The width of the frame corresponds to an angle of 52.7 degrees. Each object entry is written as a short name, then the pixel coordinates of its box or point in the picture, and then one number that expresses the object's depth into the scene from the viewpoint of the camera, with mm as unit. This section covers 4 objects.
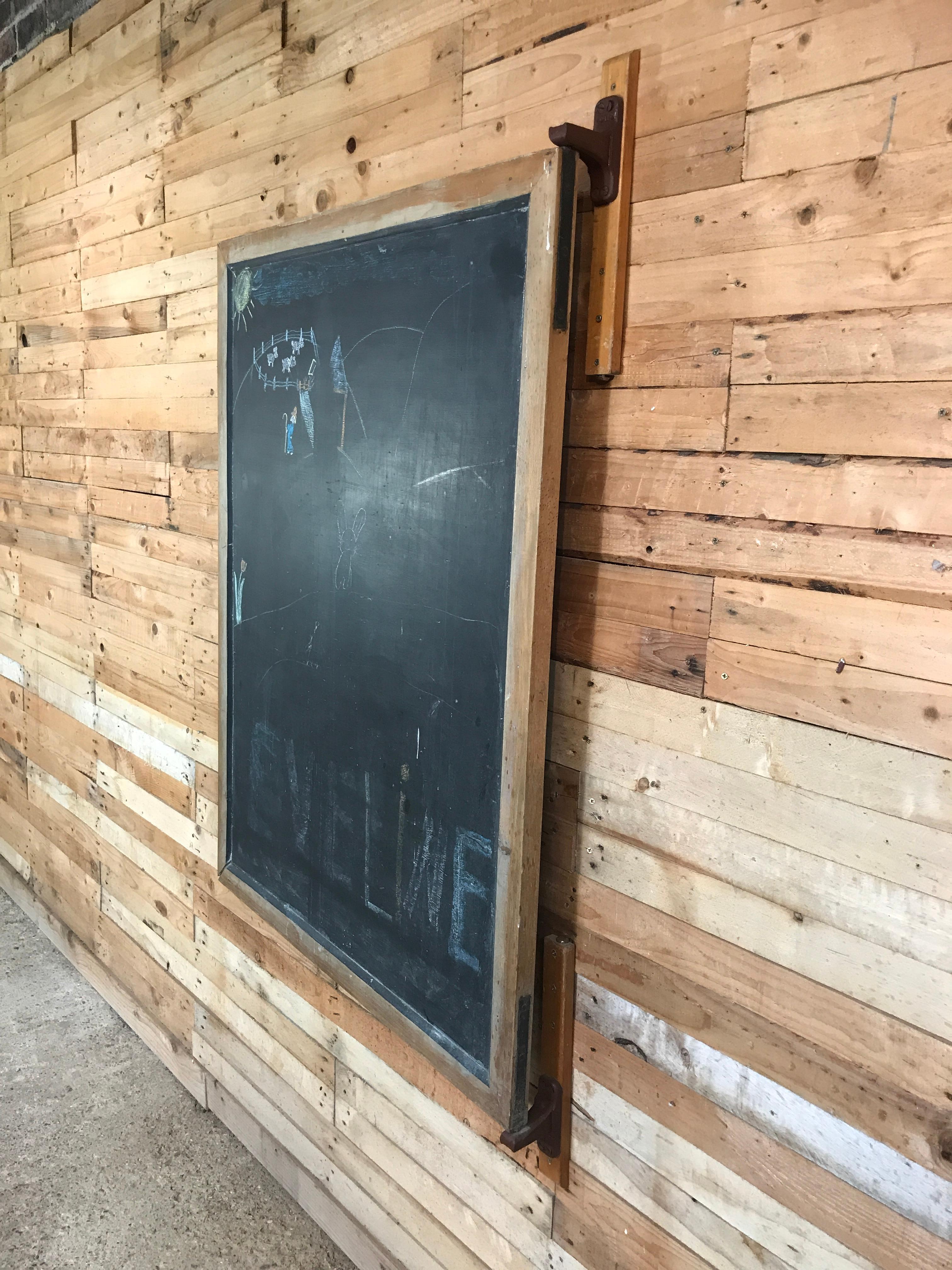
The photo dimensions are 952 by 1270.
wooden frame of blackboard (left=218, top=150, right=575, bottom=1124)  1371
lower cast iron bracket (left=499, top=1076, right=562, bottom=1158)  1641
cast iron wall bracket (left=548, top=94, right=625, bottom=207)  1388
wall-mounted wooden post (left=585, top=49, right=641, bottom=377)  1391
